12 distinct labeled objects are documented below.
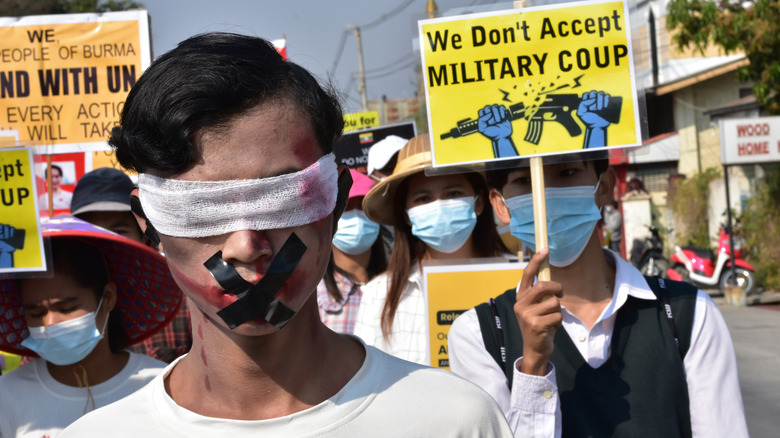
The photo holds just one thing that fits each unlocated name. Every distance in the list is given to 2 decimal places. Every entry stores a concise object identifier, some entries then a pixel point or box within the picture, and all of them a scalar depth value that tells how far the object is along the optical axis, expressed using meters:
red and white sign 16.19
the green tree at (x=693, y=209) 23.02
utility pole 43.80
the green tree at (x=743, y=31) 15.72
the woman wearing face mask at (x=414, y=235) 4.40
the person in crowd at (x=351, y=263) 5.23
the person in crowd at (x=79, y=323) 3.32
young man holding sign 2.47
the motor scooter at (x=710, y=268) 16.52
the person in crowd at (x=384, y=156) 5.88
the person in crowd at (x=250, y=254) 1.54
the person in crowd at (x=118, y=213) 4.66
